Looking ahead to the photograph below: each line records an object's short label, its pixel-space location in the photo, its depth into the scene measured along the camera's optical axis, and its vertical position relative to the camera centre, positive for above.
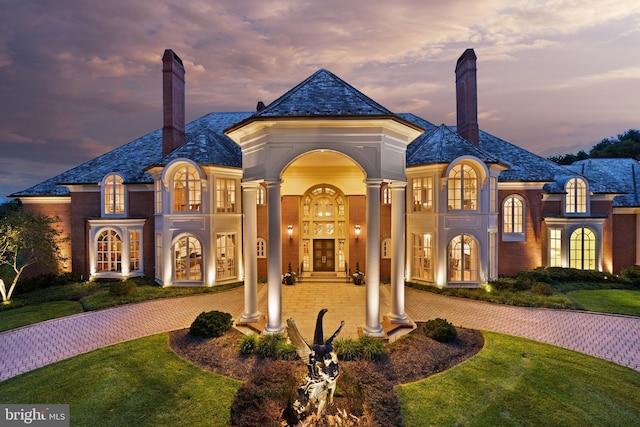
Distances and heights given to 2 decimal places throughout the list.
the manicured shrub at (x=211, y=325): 10.12 -3.98
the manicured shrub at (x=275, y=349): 8.72 -4.22
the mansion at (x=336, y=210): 17.14 +0.08
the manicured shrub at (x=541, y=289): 14.90 -4.21
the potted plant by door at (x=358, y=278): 17.41 -4.04
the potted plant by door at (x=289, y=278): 17.59 -4.08
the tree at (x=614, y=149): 41.00 +8.70
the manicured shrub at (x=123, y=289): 15.02 -3.94
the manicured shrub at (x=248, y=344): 9.02 -4.18
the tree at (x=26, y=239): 14.95 -1.23
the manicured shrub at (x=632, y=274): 16.98 -4.08
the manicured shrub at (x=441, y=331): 9.77 -4.16
